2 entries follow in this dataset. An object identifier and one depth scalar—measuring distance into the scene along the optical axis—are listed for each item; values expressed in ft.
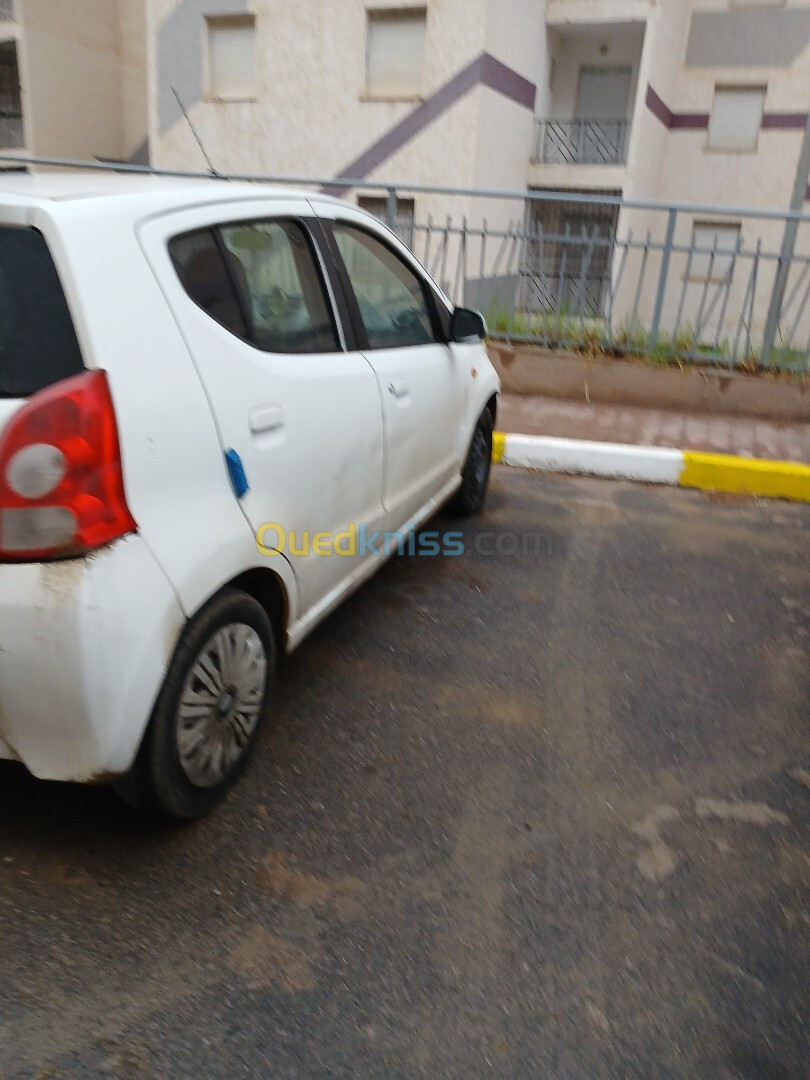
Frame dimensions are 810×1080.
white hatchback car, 5.77
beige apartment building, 48.70
